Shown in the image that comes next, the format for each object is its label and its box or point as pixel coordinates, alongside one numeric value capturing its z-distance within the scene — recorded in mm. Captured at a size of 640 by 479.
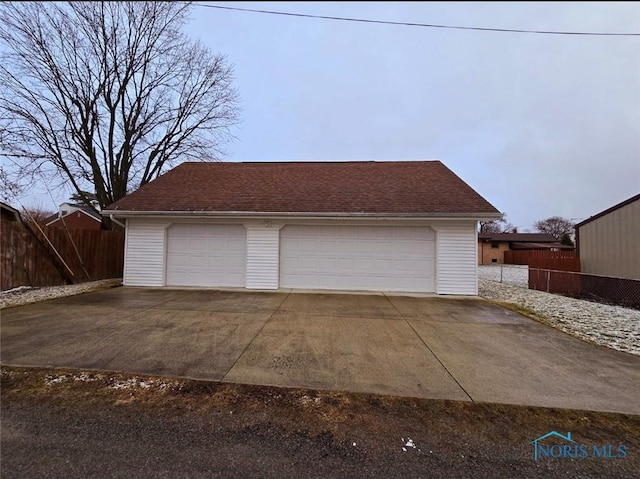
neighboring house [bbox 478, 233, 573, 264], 36188
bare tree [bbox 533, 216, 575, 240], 57581
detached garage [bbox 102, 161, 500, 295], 9715
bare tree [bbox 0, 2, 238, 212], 12430
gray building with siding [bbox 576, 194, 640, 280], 9961
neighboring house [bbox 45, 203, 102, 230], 36031
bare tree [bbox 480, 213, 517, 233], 53394
